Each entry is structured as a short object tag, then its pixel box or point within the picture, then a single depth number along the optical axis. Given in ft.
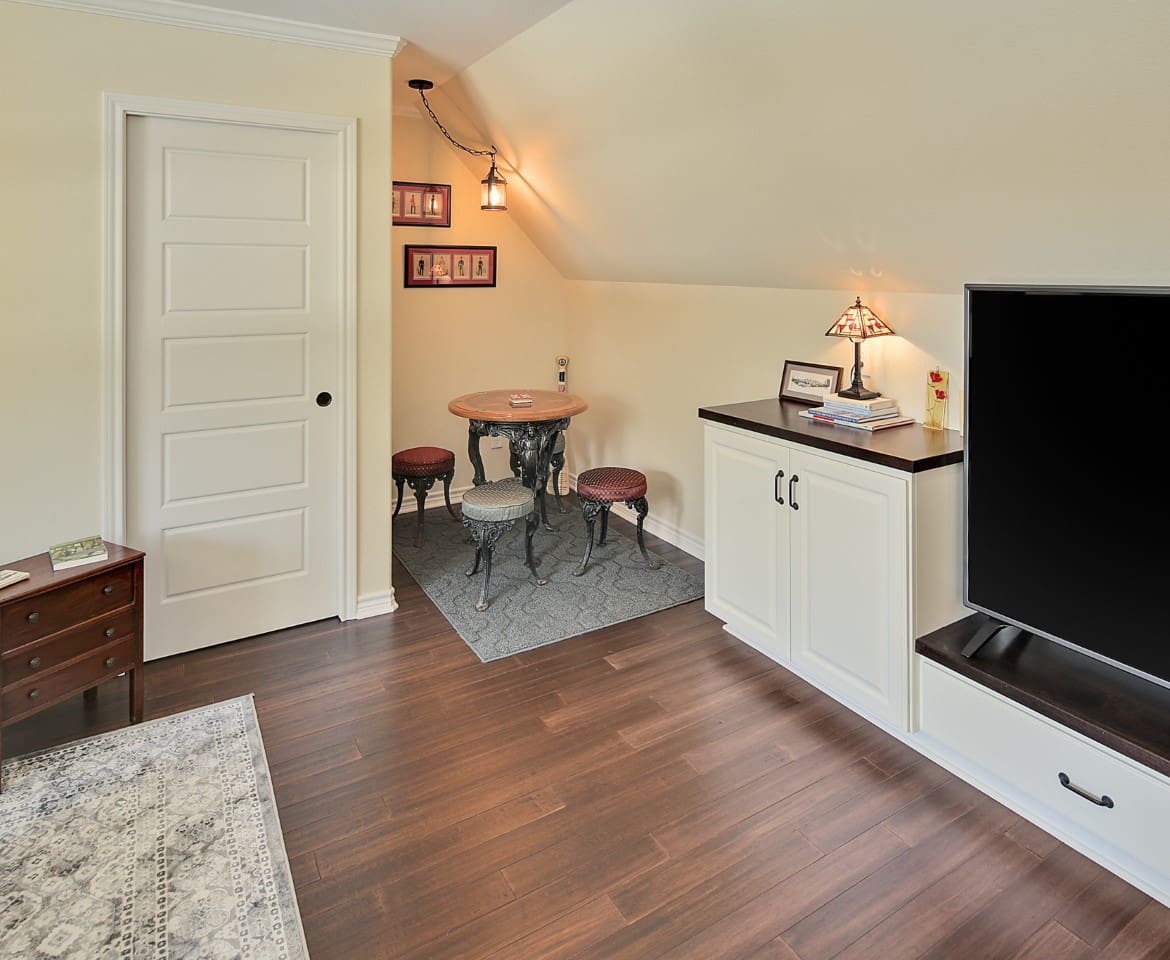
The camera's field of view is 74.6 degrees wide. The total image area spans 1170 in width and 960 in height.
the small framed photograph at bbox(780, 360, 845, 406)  10.47
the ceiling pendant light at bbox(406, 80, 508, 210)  12.35
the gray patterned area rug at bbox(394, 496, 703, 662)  10.69
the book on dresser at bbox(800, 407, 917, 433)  9.13
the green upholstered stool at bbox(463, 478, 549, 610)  11.40
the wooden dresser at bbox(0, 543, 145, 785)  7.25
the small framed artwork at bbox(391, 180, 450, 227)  14.80
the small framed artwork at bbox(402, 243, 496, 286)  15.30
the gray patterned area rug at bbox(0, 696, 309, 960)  5.68
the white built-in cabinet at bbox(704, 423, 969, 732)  7.84
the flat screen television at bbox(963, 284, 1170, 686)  6.01
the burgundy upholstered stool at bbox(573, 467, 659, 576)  12.62
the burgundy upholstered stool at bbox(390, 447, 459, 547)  13.83
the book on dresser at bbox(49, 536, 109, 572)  7.96
